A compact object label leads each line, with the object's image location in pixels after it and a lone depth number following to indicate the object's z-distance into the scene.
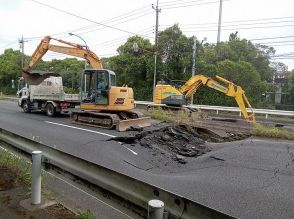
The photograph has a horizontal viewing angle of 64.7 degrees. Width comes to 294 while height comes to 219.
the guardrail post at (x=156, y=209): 1.82
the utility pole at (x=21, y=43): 46.29
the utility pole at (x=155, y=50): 24.56
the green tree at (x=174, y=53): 25.24
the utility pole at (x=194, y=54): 22.40
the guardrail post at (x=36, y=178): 3.03
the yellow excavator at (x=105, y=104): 11.19
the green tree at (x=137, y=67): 27.12
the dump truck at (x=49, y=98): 14.73
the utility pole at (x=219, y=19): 31.31
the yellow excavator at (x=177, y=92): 15.23
